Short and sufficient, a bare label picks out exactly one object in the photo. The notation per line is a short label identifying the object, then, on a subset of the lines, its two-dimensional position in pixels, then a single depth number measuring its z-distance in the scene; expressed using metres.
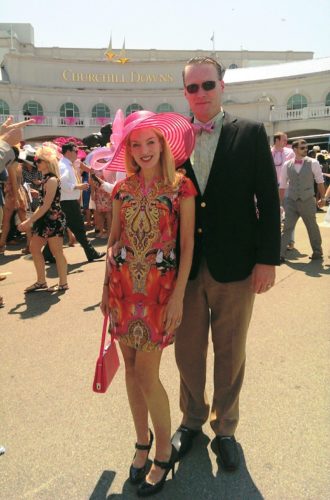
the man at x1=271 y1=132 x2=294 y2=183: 7.57
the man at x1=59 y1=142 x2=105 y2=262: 6.60
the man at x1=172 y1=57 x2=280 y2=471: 2.20
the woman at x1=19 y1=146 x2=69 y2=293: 5.25
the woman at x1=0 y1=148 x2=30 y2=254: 8.16
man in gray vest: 6.73
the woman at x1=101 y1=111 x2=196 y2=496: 2.07
